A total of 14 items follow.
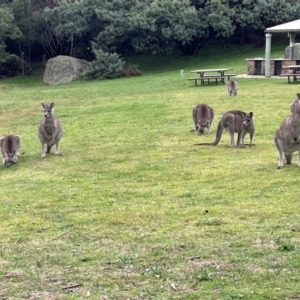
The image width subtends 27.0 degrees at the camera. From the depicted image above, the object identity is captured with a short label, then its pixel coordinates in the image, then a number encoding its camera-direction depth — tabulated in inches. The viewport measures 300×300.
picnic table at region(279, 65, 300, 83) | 997.8
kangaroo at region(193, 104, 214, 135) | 559.8
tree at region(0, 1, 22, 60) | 1530.5
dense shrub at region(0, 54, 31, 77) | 1663.4
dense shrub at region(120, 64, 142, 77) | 1424.7
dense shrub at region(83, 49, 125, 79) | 1409.9
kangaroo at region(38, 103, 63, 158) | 507.5
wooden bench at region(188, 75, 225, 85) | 1074.1
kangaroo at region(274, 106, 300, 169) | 387.2
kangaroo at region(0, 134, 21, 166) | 479.5
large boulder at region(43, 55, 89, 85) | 1428.4
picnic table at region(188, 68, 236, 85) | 1075.4
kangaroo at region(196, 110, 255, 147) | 483.3
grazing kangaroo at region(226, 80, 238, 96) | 853.8
